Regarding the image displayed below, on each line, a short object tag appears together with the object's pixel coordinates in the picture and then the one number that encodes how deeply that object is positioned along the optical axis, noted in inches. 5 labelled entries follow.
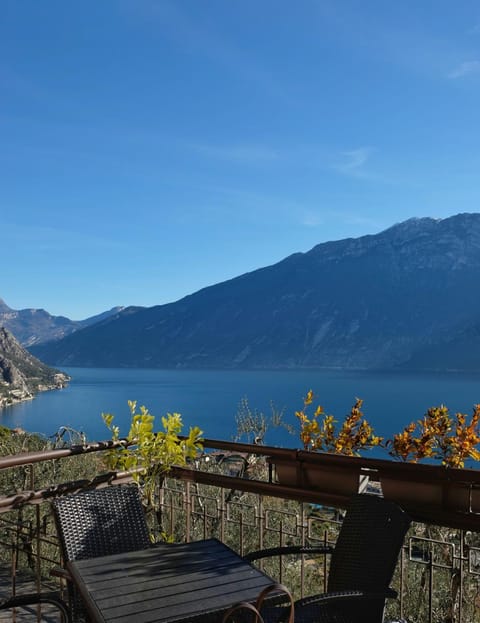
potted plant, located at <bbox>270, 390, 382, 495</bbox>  109.7
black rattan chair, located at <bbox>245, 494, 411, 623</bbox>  82.9
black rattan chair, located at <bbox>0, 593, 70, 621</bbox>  78.4
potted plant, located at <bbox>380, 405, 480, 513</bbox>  96.1
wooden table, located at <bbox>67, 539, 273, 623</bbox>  71.3
